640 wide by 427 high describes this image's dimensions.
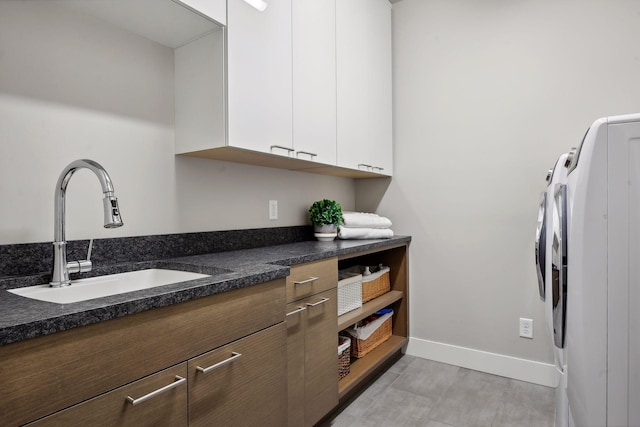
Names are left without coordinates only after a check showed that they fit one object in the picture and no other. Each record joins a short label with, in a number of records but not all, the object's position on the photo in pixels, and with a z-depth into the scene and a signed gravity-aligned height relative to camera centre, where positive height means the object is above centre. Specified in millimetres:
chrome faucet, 1086 -4
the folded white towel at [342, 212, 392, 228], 2346 -74
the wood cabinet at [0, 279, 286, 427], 675 -316
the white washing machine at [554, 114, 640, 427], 934 -172
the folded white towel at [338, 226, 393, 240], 2308 -154
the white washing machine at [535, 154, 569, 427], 1093 -194
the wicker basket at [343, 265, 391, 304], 2305 -484
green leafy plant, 2252 -20
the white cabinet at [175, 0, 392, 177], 1514 +600
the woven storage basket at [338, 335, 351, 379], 1955 -805
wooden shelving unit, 1990 -664
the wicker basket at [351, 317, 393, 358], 2230 -851
